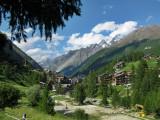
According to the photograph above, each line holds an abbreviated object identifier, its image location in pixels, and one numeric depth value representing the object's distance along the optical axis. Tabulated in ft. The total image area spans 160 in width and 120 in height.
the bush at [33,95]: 130.08
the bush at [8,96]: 78.02
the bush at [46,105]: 110.23
